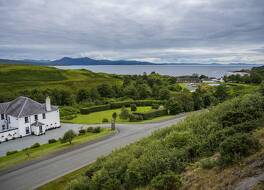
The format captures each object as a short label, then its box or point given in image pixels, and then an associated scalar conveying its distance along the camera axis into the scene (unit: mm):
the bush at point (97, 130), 41091
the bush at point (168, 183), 9117
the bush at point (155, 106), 58619
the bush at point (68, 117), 55844
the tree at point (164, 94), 70025
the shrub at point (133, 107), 59116
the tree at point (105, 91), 79525
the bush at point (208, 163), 9609
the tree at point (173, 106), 54594
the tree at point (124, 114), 50781
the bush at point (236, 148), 9109
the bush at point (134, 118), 50188
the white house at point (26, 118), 41750
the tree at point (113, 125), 41438
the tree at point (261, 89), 19234
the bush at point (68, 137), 32406
